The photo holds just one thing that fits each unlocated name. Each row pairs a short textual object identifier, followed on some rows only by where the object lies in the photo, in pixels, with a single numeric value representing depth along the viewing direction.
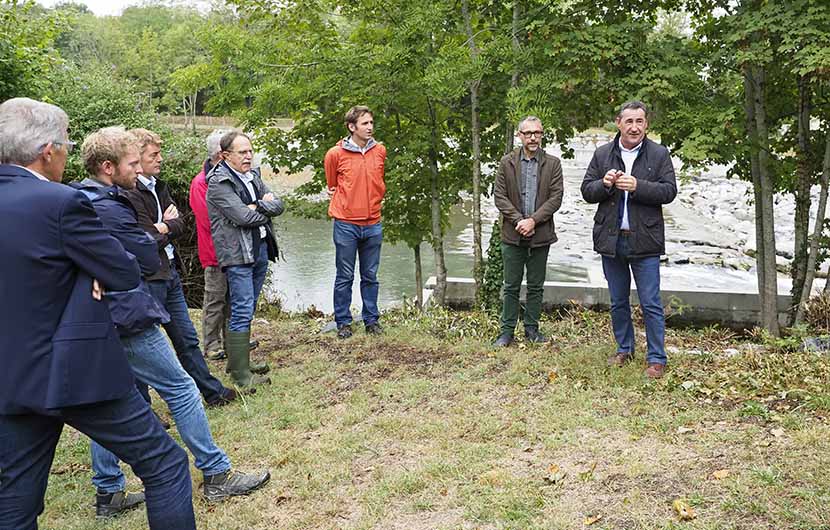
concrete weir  9.70
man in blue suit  2.51
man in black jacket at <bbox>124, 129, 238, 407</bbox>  4.58
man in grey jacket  5.34
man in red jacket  5.89
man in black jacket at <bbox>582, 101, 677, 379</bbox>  5.27
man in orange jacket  6.74
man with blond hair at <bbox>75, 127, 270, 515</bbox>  3.32
